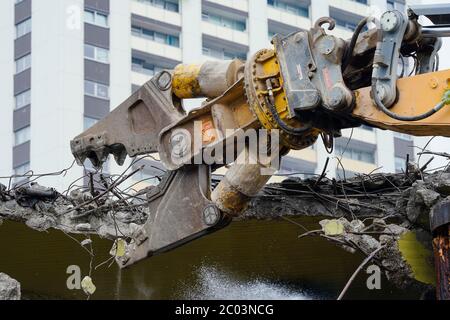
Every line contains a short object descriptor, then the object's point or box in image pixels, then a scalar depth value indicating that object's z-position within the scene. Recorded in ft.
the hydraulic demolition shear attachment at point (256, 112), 41.12
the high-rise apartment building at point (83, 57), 180.16
